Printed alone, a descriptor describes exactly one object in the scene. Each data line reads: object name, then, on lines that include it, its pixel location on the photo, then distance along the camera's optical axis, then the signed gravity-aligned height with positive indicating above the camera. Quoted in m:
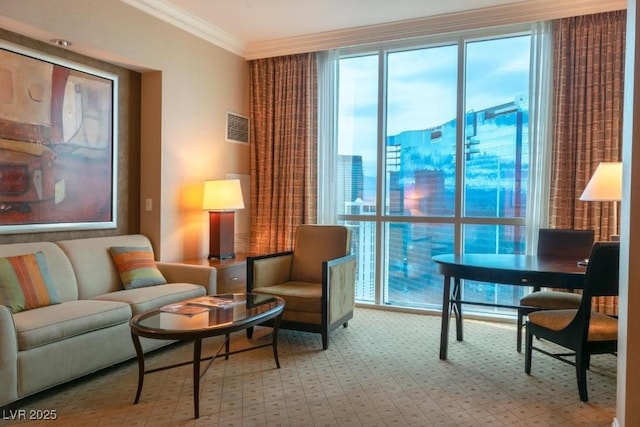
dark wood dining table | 2.79 -0.43
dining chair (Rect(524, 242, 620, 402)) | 2.60 -0.70
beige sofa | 2.49 -0.73
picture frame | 3.29 +0.44
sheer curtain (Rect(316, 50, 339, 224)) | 5.12 +0.76
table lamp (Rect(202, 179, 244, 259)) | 4.49 -0.07
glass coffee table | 2.44 -0.69
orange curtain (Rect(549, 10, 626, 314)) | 3.90 +0.80
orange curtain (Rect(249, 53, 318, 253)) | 5.18 +0.61
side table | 4.12 -0.67
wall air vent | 5.19 +0.85
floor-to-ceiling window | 4.46 +0.47
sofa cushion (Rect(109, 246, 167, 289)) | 3.69 -0.56
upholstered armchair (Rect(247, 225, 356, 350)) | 3.61 -0.67
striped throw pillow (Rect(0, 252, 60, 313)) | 2.82 -0.54
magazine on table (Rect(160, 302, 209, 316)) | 2.81 -0.68
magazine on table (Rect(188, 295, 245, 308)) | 3.02 -0.69
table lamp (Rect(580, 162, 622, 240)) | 3.28 +0.15
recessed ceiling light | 3.44 +1.20
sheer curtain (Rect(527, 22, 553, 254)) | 4.19 +0.67
